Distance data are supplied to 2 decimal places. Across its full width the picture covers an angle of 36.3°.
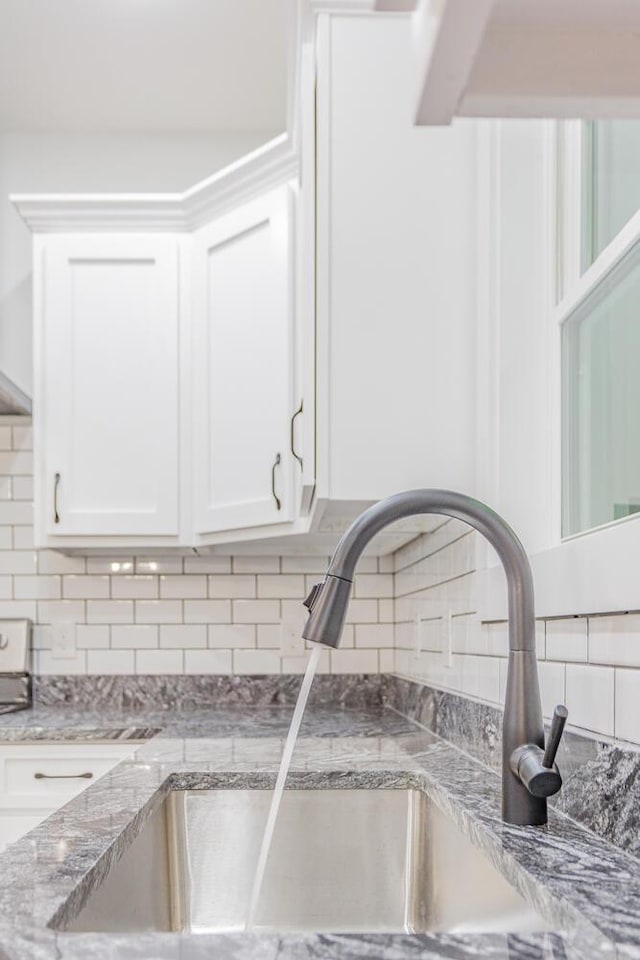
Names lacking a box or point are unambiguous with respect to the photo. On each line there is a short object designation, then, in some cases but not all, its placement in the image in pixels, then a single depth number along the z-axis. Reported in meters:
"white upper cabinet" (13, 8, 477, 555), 1.70
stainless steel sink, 1.15
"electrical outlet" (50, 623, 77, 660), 2.93
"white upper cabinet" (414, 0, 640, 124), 0.42
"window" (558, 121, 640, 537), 1.19
